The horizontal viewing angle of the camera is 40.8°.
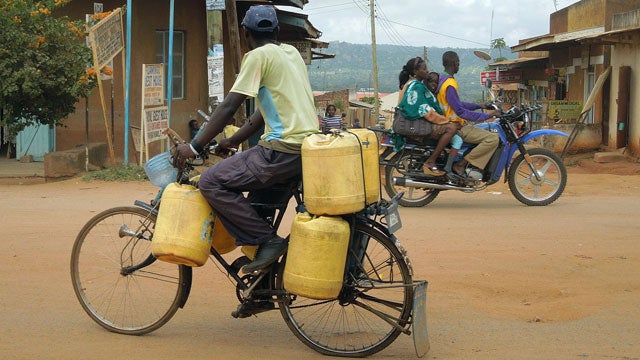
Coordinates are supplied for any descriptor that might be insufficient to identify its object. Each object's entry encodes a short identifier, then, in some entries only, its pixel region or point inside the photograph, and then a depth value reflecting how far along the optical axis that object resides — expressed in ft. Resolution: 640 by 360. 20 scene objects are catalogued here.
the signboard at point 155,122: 45.01
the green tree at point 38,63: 41.39
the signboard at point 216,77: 45.73
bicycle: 15.10
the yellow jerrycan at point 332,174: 14.35
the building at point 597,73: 59.98
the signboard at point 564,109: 67.56
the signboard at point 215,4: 44.06
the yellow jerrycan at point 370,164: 14.89
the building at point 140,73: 54.60
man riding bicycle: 15.12
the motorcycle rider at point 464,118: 33.12
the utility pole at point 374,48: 125.59
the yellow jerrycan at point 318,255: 14.52
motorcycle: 33.73
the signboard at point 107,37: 42.60
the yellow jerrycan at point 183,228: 15.30
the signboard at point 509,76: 110.52
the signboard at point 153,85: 45.19
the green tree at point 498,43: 236.02
